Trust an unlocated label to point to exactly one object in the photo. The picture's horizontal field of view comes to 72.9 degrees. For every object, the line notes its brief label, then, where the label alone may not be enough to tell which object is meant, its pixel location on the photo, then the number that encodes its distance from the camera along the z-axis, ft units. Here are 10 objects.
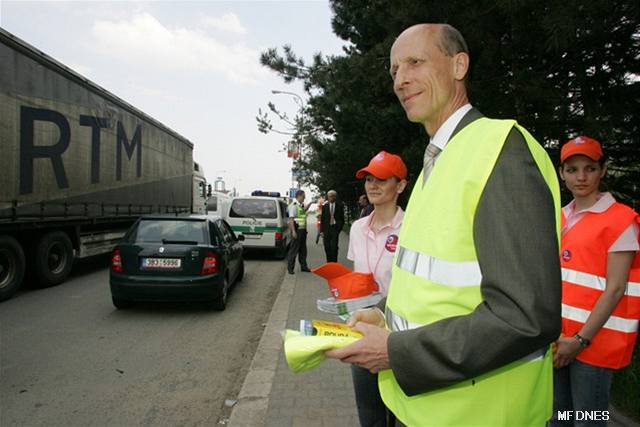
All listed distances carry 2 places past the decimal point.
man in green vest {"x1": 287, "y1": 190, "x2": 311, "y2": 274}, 34.78
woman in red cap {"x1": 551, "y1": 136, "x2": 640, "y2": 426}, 6.52
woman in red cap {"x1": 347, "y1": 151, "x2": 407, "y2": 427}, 8.19
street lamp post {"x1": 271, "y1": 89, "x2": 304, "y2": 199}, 109.42
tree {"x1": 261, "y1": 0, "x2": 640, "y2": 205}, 8.11
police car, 42.80
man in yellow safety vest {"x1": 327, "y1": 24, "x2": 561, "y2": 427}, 3.16
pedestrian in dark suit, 34.40
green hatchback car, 20.98
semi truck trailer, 22.89
